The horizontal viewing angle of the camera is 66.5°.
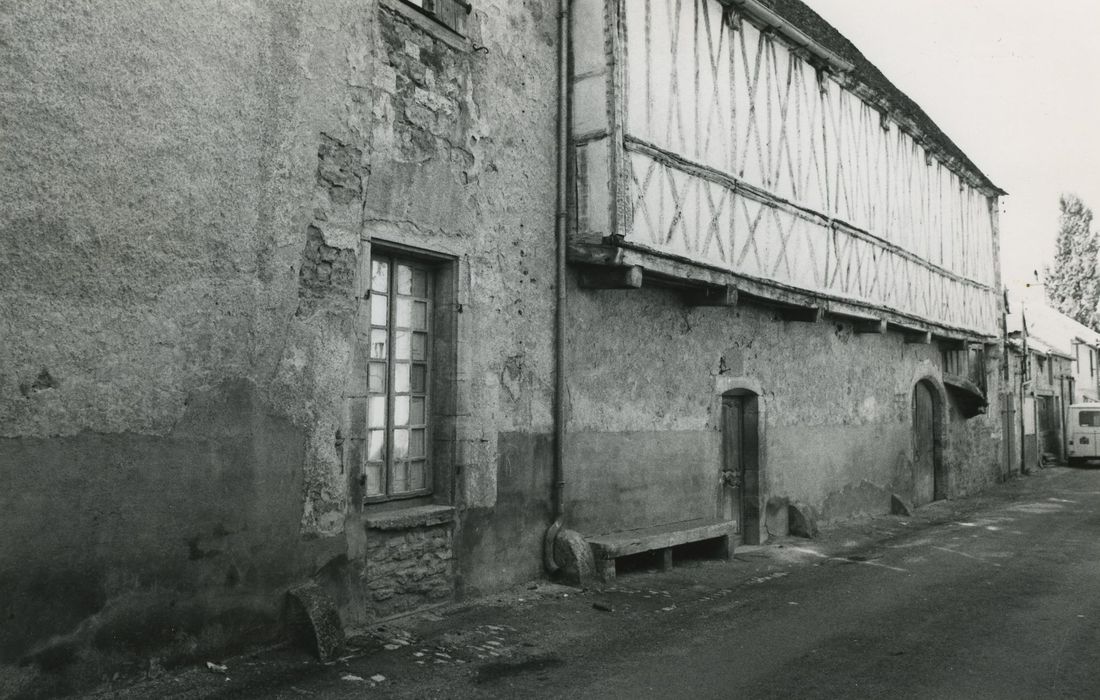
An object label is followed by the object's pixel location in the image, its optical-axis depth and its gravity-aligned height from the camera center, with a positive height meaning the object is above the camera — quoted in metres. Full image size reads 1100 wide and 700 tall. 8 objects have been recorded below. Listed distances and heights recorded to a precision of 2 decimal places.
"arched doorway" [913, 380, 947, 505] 15.58 -0.48
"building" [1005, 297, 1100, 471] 22.66 +1.57
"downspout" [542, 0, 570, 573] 7.39 +0.82
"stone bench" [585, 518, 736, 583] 7.48 -1.18
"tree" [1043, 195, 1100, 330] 43.50 +8.10
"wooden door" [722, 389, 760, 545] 10.20 -0.52
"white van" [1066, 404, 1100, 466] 25.44 -0.42
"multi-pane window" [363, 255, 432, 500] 6.23 +0.28
